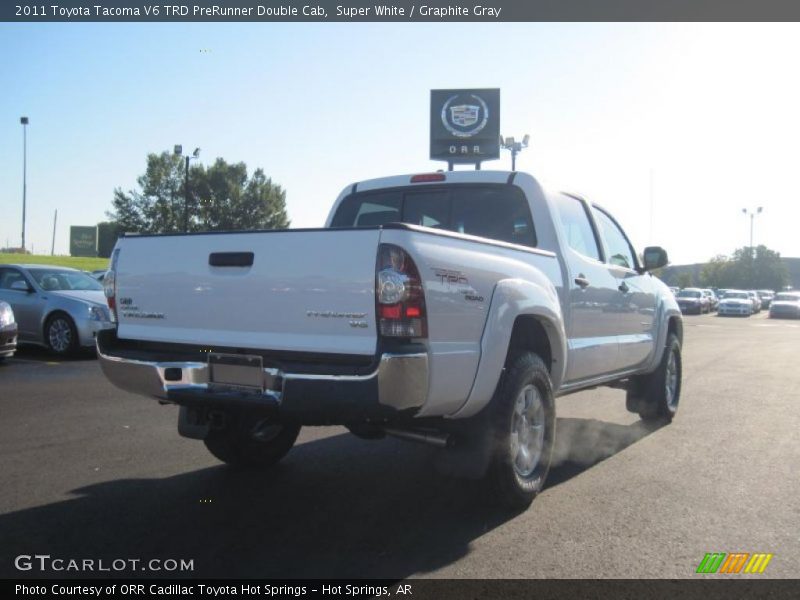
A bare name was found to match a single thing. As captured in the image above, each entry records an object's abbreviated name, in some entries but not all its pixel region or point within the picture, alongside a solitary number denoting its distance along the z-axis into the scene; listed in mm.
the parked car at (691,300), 43969
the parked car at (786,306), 41844
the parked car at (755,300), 53175
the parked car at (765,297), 65188
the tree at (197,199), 56750
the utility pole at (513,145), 29766
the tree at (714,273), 99588
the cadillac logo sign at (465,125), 30516
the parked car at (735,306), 43188
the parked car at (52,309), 12359
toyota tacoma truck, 3629
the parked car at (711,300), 50969
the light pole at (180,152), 29795
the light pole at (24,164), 45266
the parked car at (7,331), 10844
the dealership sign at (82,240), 70562
